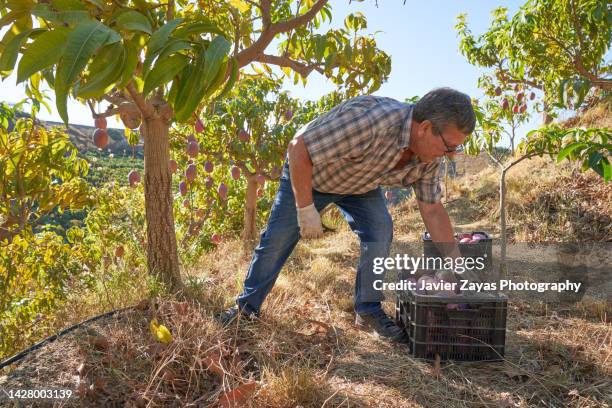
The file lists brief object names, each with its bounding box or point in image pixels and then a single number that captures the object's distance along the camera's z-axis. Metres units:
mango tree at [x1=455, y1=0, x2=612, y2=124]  2.84
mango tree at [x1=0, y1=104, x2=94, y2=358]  3.00
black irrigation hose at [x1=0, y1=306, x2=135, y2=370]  1.89
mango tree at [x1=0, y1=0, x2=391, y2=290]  0.81
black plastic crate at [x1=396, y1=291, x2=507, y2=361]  2.06
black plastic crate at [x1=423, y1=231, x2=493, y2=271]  3.41
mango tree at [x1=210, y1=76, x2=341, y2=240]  4.68
